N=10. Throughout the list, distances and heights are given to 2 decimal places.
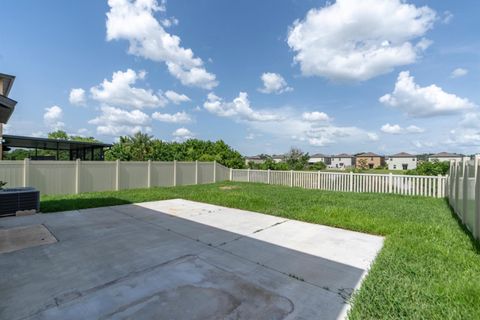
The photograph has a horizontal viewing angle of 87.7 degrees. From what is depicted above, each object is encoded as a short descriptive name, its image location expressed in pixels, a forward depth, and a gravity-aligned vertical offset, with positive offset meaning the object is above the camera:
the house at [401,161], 66.31 -0.19
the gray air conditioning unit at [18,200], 6.15 -1.10
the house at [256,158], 73.98 +0.36
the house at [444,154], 61.53 +1.59
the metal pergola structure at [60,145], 14.11 +0.85
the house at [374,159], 68.05 +0.29
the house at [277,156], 68.57 +0.94
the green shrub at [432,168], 12.28 -0.39
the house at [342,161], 75.38 -0.35
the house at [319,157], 76.80 +0.67
